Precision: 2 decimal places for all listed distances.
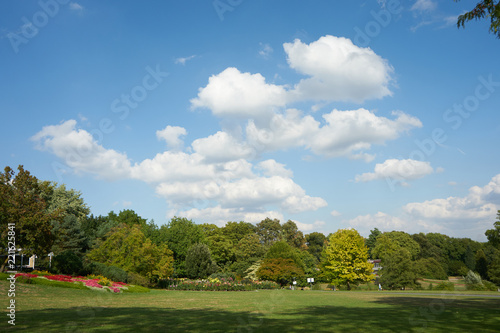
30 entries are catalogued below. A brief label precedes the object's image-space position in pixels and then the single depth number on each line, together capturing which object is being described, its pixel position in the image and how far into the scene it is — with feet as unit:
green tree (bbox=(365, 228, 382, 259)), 351.30
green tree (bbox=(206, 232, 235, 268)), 242.78
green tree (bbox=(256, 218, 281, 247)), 331.77
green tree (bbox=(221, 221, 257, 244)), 291.22
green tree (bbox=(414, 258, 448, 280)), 272.74
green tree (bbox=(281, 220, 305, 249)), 334.65
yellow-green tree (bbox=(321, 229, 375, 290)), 160.86
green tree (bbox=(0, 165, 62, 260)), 84.99
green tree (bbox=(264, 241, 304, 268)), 202.49
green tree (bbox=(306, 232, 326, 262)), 364.58
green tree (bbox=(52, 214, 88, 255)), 182.60
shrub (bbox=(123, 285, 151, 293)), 99.86
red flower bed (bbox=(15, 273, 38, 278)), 78.11
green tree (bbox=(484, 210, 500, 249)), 172.89
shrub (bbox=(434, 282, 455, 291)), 143.43
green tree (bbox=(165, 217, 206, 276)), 207.82
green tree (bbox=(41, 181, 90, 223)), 203.68
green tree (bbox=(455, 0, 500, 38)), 32.63
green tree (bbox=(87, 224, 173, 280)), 131.54
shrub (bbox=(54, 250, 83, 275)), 107.65
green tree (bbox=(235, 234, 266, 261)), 244.42
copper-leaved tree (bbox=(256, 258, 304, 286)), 182.19
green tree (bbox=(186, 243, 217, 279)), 185.16
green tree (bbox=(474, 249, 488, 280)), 281.13
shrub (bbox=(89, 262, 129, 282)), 114.21
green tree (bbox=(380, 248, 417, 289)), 172.87
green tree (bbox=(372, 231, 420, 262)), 280.63
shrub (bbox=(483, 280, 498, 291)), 134.24
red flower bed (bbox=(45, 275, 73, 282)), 84.32
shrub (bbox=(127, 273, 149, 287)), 121.70
